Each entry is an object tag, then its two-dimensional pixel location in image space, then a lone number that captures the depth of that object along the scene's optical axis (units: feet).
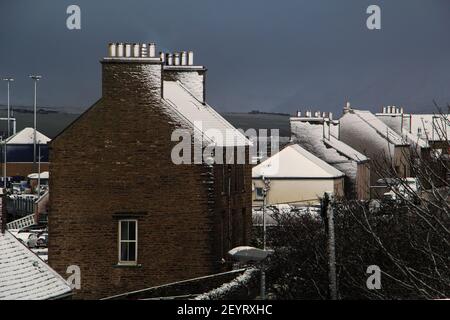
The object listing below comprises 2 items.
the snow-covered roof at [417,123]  264.13
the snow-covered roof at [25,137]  309.42
